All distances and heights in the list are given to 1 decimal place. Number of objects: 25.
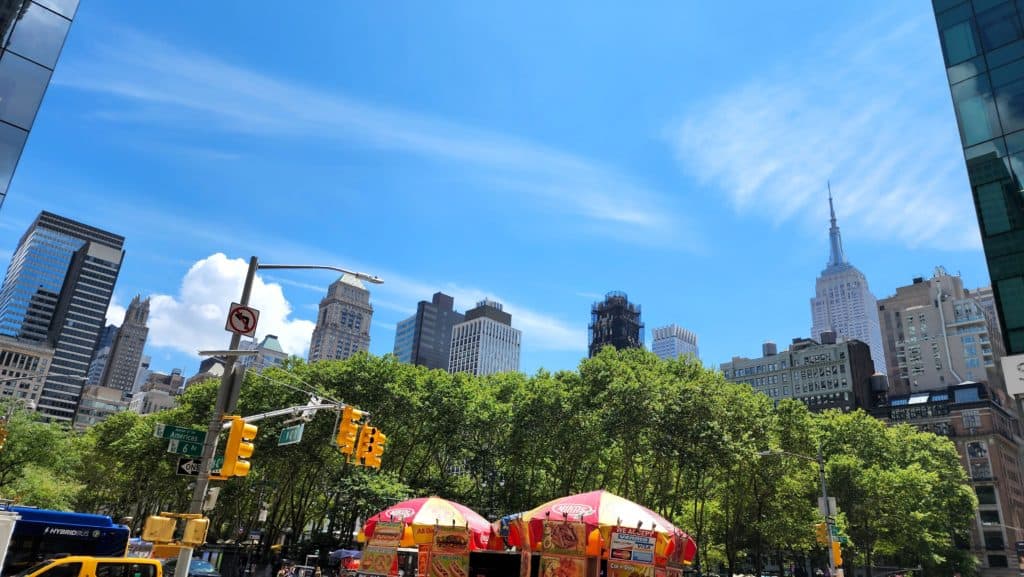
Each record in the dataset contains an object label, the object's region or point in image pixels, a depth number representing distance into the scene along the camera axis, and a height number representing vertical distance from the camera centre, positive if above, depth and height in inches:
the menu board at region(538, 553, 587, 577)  627.5 -26.1
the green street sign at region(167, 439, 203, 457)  505.0 +46.2
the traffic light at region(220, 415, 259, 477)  481.8 +46.8
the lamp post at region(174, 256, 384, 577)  481.4 +69.0
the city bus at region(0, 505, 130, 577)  764.6 -39.9
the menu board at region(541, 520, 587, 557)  630.5 -0.7
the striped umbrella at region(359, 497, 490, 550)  739.4 +9.7
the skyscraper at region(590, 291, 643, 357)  7258.9 +2323.6
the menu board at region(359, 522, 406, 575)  751.1 -27.3
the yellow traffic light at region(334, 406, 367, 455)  728.3 +95.1
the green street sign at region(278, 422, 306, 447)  665.0 +80.6
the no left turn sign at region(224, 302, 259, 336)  534.6 +151.0
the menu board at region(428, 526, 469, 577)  738.8 -24.0
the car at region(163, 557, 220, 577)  1100.7 -93.0
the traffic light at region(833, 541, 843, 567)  1056.2 +4.5
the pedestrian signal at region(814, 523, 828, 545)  1075.4 +36.8
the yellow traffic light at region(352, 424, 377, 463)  774.5 +90.9
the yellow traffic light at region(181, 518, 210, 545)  460.8 -13.5
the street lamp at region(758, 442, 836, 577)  1070.6 +58.1
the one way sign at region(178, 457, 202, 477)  511.0 +32.4
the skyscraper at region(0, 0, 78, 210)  810.2 +530.8
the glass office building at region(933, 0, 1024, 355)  934.4 +631.9
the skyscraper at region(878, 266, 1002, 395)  4953.3 +1677.5
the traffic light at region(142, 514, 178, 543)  454.6 -13.9
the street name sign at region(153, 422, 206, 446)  508.1 +57.1
